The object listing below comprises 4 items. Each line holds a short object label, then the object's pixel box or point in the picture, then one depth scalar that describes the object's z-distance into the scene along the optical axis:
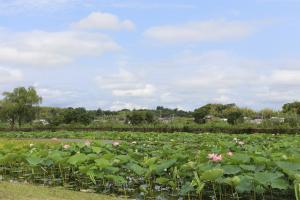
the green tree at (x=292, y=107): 49.81
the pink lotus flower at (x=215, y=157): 5.91
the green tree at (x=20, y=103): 47.20
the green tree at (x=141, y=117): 42.56
